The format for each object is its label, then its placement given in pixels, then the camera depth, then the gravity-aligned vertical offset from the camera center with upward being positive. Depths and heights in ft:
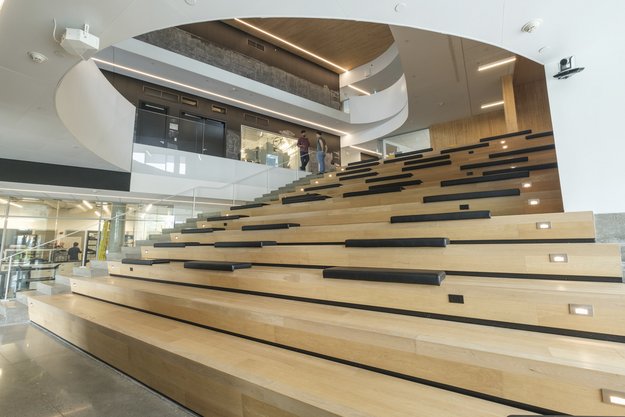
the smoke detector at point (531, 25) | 7.21 +5.21
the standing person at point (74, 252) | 23.63 -0.10
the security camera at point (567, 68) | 7.68 +4.40
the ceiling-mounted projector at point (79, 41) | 6.60 +4.65
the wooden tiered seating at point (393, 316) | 3.89 -1.33
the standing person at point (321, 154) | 26.99 +8.19
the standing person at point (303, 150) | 26.91 +8.64
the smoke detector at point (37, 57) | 7.39 +4.80
